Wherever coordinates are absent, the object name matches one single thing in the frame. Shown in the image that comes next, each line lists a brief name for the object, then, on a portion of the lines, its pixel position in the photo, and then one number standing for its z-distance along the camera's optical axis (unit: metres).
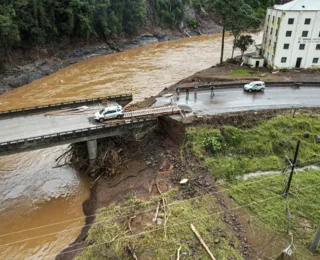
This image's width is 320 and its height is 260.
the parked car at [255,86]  37.81
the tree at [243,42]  54.81
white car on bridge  28.55
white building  46.12
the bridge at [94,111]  25.83
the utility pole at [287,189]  22.26
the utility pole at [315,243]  18.27
